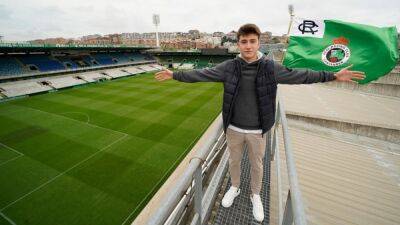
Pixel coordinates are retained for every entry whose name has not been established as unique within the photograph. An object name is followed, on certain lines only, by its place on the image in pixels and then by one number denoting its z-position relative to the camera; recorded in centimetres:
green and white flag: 507
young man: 268
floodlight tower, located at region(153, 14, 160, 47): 6744
